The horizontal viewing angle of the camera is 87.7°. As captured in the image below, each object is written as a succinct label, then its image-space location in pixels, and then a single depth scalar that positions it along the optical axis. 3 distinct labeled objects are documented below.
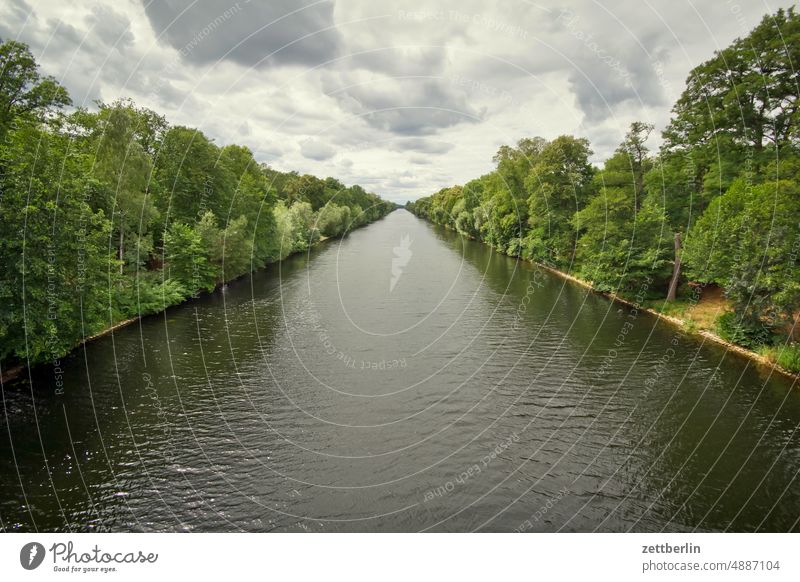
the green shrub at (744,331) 27.36
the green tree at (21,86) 29.66
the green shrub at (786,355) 24.61
